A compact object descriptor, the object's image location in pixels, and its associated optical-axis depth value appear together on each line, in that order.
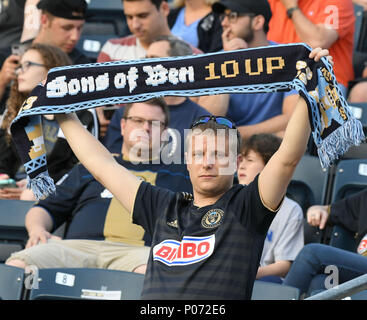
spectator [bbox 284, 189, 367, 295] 7.75
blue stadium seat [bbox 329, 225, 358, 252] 9.09
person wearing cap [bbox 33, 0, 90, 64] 12.54
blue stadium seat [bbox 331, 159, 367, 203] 9.62
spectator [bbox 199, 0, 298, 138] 10.70
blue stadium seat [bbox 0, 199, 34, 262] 9.74
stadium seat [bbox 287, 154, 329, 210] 9.88
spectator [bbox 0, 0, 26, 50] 14.09
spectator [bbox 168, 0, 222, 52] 12.73
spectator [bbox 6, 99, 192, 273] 8.48
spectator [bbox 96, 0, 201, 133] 12.16
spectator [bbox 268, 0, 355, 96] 11.59
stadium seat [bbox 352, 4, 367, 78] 12.71
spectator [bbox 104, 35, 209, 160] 9.91
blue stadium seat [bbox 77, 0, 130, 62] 14.98
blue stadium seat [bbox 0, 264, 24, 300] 7.84
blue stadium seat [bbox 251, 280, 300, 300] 7.30
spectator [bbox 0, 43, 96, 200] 10.36
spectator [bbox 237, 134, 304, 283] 8.54
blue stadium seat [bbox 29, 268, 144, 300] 7.59
